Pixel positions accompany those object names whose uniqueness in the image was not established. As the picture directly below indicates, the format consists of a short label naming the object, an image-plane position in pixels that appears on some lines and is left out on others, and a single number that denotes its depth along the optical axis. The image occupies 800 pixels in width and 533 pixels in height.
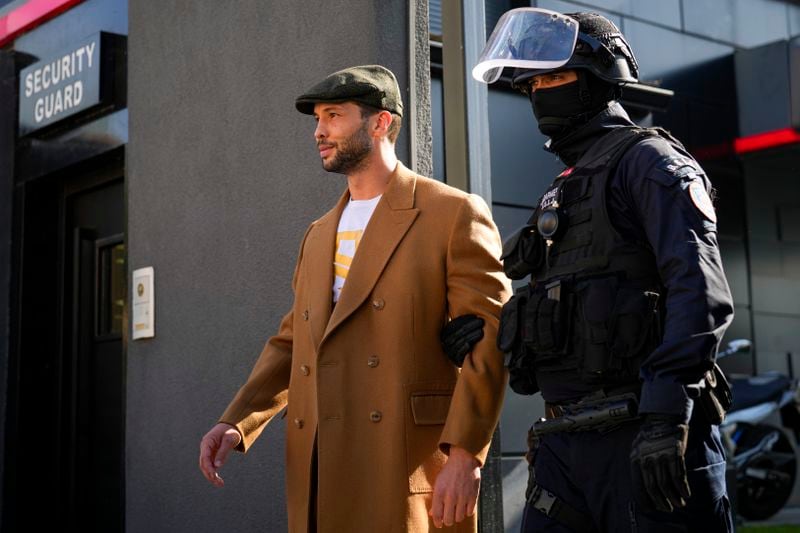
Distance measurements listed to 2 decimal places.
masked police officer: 2.53
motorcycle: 9.68
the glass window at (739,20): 11.91
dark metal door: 6.94
